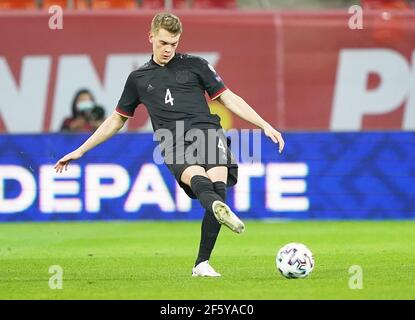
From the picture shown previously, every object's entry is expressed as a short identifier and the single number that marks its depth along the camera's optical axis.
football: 8.62
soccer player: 8.76
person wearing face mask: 16.27
